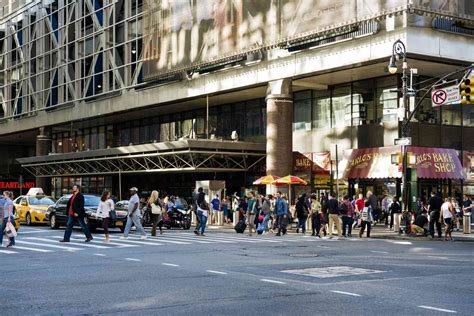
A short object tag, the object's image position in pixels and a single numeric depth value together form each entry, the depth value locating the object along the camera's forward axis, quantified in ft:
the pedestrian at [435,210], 89.15
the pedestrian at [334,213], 86.28
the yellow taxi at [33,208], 110.73
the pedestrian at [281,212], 91.13
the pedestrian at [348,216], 88.43
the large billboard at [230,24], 106.11
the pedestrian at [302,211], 92.15
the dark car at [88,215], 90.99
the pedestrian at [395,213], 98.02
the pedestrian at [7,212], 66.95
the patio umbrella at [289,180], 113.29
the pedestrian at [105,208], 73.26
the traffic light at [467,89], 79.79
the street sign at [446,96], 86.74
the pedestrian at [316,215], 90.38
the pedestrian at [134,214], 76.69
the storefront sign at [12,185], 242.37
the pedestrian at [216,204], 122.21
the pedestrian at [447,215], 86.91
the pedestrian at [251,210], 91.25
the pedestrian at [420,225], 90.74
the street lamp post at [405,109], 91.45
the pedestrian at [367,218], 90.53
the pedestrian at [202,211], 85.15
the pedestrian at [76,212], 71.51
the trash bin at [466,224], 99.55
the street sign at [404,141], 91.04
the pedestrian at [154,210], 82.12
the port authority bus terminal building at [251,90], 108.88
